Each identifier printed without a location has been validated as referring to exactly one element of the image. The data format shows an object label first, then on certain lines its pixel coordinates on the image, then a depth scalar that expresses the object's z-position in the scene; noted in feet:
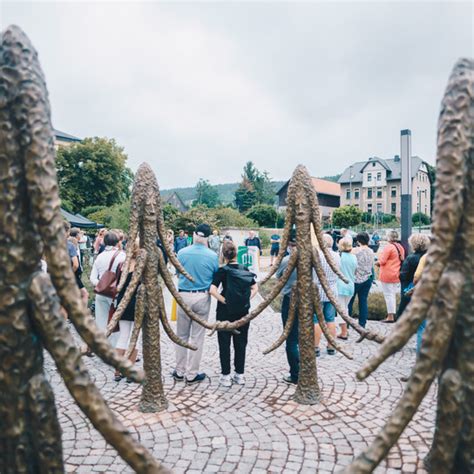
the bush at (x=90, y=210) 111.45
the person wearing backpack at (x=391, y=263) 24.45
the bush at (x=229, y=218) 110.11
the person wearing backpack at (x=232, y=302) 16.60
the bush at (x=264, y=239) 105.57
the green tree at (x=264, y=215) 146.00
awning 57.28
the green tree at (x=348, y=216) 137.28
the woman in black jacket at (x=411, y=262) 18.72
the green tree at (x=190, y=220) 91.66
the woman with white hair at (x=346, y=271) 22.74
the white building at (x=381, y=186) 178.81
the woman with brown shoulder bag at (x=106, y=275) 18.35
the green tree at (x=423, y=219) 162.30
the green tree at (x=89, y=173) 120.88
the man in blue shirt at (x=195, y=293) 16.93
